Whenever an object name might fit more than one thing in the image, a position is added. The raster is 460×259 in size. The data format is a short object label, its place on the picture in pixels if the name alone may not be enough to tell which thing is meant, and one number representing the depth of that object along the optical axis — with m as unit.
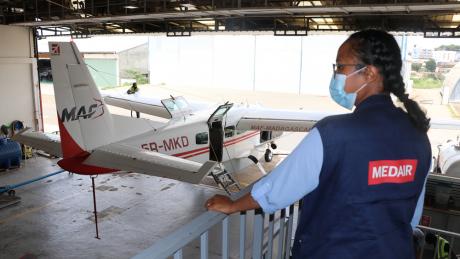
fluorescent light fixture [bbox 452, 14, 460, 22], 9.33
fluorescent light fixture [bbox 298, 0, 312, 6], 8.75
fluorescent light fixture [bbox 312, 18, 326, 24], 11.10
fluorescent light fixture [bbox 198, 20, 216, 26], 12.54
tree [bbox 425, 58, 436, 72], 29.30
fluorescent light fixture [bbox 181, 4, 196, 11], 9.73
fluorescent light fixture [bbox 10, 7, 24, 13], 14.30
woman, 1.57
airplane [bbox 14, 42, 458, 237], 7.93
